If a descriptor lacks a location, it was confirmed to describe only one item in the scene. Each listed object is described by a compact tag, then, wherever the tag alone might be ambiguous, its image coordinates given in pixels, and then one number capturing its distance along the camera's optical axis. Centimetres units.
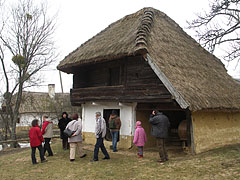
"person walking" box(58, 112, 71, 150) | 986
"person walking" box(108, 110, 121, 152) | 939
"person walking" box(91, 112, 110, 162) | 772
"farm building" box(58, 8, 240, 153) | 825
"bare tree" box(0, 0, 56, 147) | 1672
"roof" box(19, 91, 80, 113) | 2499
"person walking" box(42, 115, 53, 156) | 895
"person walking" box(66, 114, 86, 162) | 817
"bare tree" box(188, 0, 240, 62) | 876
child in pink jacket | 802
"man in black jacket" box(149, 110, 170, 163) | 709
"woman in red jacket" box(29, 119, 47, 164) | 788
